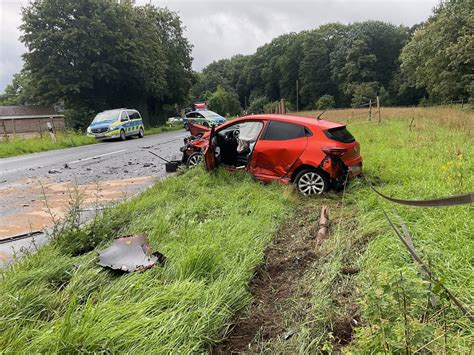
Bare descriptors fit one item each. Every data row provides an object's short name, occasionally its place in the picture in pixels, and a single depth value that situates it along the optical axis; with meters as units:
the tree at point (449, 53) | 33.32
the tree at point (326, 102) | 71.13
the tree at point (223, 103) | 65.81
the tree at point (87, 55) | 31.77
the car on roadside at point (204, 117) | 26.53
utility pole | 80.52
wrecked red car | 6.55
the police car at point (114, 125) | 20.70
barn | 40.17
